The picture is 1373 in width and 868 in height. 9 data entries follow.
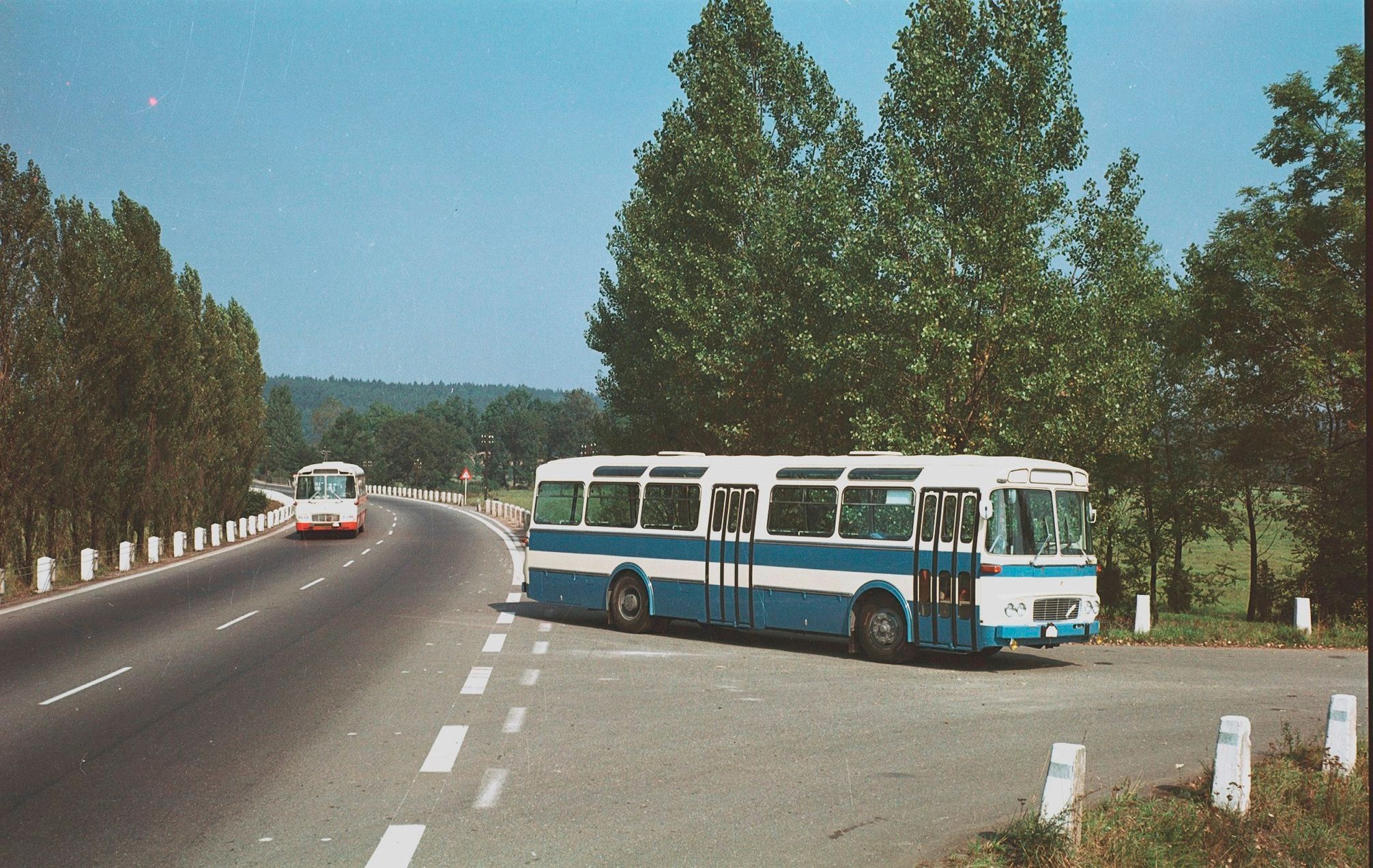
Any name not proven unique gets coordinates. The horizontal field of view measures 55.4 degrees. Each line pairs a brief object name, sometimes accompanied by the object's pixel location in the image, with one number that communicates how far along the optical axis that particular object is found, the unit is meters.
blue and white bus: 15.60
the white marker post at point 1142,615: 20.86
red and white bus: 46.31
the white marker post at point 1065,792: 6.81
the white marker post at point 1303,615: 21.34
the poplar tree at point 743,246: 29.25
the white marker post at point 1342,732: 9.06
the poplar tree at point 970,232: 22.70
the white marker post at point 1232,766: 7.84
